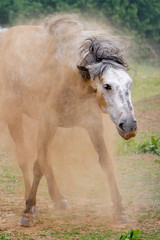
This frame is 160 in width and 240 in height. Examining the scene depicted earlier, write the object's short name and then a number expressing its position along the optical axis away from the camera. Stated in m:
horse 9.09
